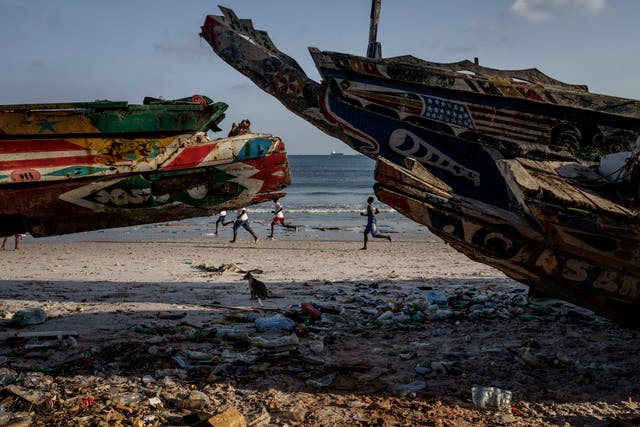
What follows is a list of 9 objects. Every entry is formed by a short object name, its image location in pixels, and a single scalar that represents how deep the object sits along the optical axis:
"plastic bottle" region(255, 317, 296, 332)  6.01
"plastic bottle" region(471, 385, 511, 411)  4.15
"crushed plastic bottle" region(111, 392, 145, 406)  4.07
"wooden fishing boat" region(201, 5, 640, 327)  4.27
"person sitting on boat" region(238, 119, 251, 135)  5.35
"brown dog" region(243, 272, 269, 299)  7.92
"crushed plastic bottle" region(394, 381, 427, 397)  4.41
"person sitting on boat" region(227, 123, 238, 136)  5.30
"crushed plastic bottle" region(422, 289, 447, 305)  7.57
